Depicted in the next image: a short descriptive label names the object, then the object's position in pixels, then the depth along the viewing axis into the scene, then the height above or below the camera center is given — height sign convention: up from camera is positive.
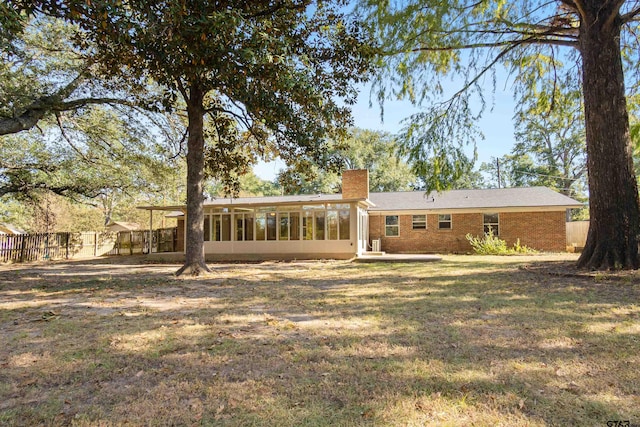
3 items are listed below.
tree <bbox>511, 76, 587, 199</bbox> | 36.91 +7.65
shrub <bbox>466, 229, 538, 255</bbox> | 18.73 -0.69
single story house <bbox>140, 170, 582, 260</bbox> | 18.39 +0.59
